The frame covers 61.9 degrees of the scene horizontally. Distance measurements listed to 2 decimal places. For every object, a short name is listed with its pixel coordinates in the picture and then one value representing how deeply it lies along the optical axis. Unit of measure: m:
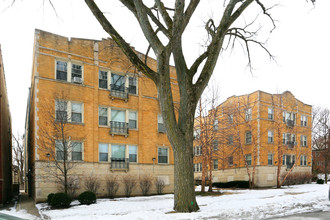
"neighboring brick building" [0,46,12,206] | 16.75
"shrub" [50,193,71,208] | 14.98
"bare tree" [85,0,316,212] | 9.40
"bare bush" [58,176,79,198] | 18.29
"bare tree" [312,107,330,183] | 46.42
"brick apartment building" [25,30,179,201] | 18.80
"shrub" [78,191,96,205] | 16.28
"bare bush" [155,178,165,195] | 22.97
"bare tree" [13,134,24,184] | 48.89
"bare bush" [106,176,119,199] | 20.34
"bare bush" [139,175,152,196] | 22.08
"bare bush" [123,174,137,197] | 21.22
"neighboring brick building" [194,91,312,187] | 32.22
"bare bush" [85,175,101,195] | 19.25
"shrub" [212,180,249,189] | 30.83
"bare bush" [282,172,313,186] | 32.09
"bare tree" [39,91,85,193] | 16.80
